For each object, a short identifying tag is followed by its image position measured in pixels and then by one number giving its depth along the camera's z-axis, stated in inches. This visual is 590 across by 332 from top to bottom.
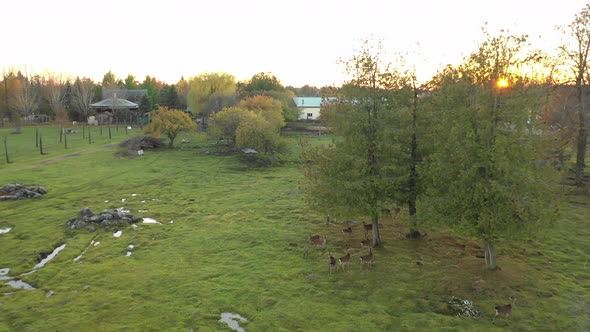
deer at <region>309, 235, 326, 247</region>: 919.1
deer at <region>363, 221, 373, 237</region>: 1001.5
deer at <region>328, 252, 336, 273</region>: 779.2
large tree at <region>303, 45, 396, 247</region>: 869.8
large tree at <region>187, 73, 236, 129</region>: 3481.8
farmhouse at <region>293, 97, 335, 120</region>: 4518.7
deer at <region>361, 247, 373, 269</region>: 797.2
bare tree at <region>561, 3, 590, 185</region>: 1419.8
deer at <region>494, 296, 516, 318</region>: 604.7
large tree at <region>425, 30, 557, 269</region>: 698.2
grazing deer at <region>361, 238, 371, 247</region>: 916.0
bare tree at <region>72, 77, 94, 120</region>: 4035.4
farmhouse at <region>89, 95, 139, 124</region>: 3924.7
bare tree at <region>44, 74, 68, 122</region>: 4010.8
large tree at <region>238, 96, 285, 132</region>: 2706.7
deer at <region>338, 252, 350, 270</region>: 785.0
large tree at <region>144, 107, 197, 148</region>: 2514.8
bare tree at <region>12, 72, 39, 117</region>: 3604.8
